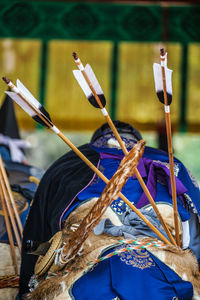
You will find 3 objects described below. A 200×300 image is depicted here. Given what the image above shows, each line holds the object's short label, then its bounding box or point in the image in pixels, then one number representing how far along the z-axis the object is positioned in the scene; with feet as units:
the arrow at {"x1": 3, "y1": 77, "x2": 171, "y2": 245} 17.96
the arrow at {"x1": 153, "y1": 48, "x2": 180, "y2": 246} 17.58
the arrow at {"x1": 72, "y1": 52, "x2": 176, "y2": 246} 17.84
